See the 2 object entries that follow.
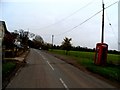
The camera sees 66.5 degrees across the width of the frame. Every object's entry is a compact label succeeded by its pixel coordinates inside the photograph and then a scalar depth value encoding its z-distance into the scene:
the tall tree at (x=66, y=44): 23.82
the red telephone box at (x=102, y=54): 10.75
